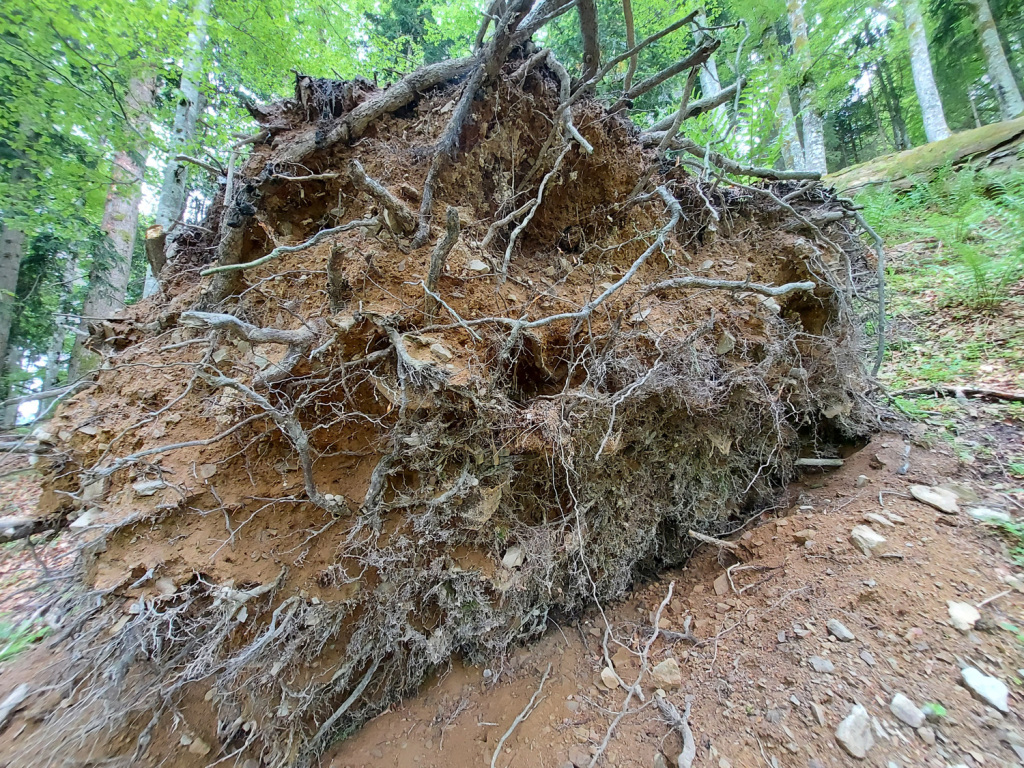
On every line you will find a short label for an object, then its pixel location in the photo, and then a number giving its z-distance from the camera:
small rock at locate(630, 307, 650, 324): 1.94
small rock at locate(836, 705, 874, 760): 1.13
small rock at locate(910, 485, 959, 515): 1.68
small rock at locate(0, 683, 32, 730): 1.38
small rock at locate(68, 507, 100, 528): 1.54
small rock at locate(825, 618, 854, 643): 1.40
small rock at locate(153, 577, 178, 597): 1.51
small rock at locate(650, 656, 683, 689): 1.61
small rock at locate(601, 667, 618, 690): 1.75
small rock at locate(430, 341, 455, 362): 1.64
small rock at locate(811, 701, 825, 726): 1.23
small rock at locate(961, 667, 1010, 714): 1.09
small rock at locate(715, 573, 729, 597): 1.89
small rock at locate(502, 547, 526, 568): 1.83
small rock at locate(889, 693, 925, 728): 1.12
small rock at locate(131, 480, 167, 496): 1.60
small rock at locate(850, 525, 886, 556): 1.63
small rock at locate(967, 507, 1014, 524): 1.56
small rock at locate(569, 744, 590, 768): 1.50
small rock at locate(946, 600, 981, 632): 1.27
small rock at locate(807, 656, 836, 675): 1.34
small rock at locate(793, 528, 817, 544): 1.84
